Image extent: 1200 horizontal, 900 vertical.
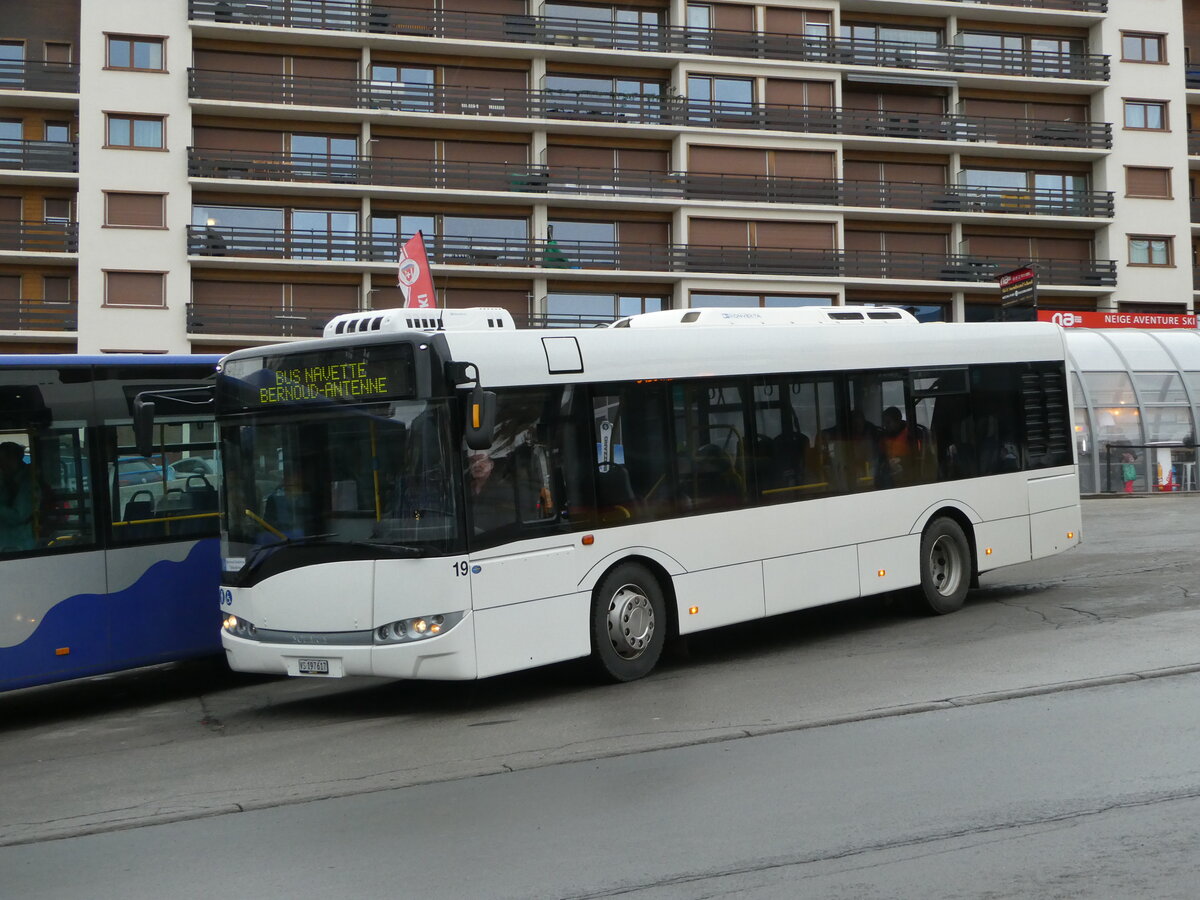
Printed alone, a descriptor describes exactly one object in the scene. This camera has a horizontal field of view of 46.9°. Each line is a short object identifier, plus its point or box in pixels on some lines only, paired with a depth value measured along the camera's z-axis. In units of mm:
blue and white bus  10477
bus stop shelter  34469
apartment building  44781
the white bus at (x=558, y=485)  9672
